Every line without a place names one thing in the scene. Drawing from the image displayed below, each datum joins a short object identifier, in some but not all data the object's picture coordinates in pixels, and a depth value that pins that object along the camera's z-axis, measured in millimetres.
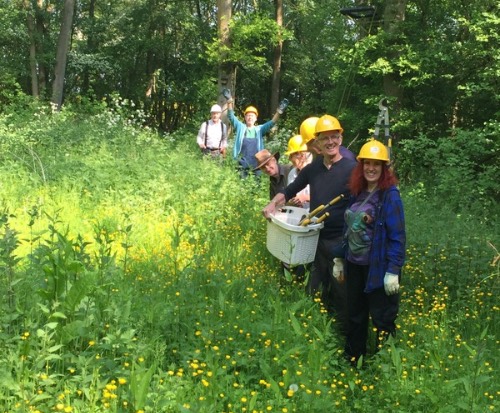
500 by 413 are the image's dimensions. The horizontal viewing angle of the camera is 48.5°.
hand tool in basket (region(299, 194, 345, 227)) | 4359
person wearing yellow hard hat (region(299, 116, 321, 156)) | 4957
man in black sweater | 4422
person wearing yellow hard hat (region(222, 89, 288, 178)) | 9237
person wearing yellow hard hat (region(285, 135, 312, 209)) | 5258
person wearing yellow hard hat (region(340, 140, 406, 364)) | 3777
